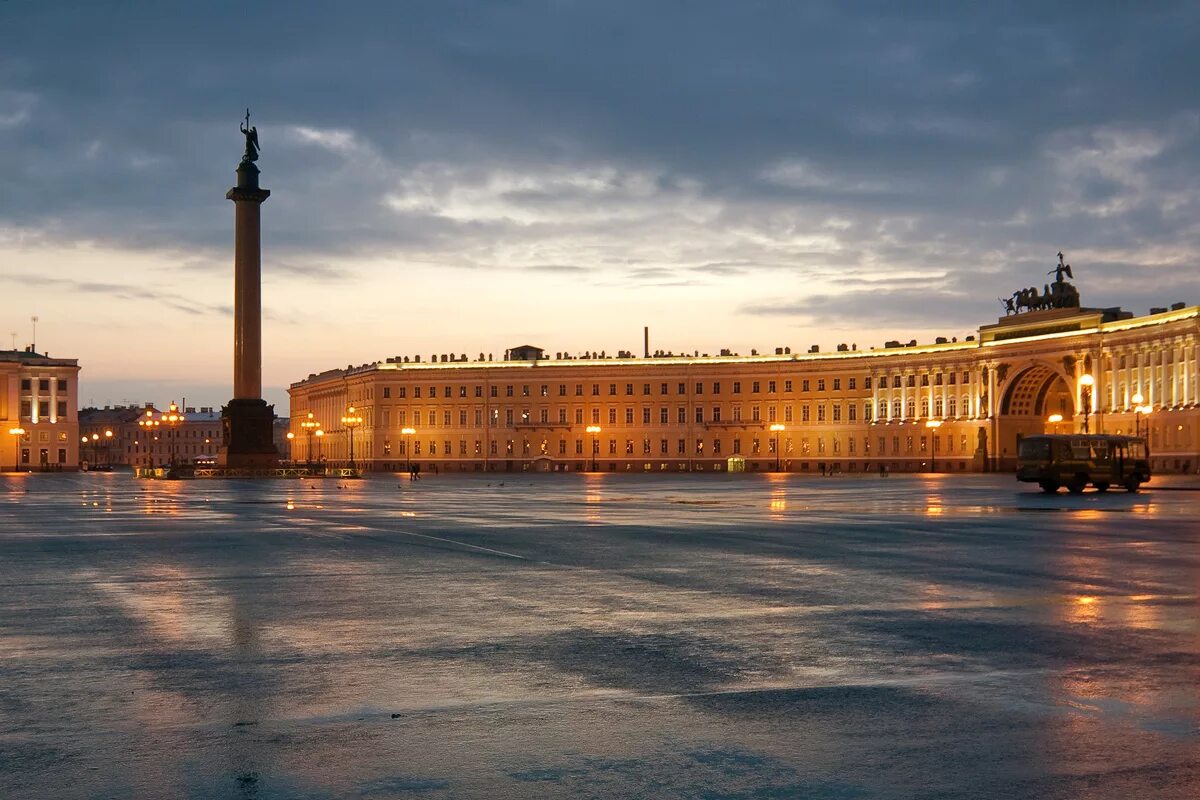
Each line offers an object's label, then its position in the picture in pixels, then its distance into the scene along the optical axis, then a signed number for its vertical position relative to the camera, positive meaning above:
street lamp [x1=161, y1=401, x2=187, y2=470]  109.63 +2.28
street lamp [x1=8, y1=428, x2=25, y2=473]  161.88 -0.41
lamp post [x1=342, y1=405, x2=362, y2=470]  130.88 +2.31
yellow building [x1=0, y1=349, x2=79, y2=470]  163.00 +4.20
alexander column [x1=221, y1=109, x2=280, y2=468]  89.19 +7.46
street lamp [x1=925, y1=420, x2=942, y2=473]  145.98 -0.09
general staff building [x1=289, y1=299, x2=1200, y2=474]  136.00 +3.71
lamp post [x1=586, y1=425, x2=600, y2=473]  164.10 -0.55
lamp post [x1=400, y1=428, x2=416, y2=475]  169.62 -0.41
